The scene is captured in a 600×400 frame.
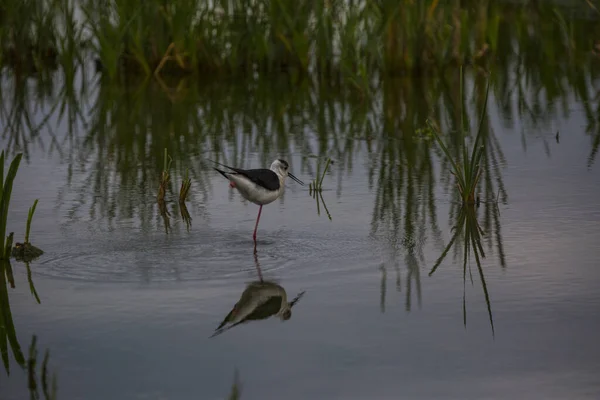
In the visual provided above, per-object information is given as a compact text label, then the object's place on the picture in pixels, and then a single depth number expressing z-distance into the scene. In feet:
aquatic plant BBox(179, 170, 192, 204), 50.55
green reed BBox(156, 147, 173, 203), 50.62
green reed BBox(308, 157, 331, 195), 52.75
